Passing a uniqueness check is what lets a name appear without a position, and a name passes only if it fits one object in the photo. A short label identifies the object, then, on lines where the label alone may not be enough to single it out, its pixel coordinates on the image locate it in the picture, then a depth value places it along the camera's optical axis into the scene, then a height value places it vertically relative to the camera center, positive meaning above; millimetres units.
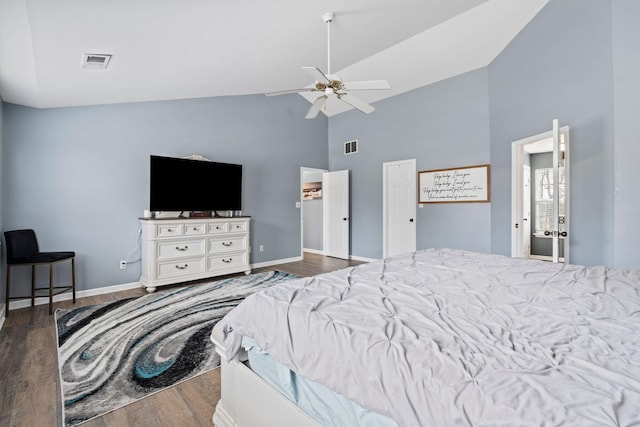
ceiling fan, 2776 +1182
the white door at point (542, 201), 2625 +117
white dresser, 3852 -517
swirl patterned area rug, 1854 -1069
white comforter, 690 -411
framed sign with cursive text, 4367 +394
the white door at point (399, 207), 5262 +66
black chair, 3078 -466
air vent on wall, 6109 +1316
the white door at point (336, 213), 6254 -42
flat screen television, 3996 +382
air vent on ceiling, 2527 +1317
